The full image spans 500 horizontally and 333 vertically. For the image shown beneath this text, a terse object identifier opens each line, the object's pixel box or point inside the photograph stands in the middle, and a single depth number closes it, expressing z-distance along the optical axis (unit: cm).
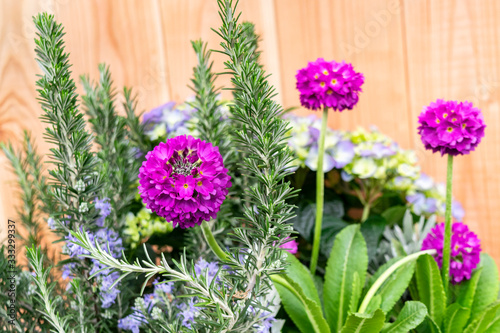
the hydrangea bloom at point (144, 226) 81
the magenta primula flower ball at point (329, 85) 68
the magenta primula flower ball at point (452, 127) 65
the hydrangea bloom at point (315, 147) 96
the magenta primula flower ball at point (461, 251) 76
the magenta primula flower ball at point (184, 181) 44
